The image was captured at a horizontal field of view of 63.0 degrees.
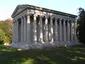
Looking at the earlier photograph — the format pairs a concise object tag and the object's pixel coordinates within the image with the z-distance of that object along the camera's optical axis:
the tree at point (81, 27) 20.23
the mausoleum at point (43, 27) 17.77
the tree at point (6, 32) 31.72
